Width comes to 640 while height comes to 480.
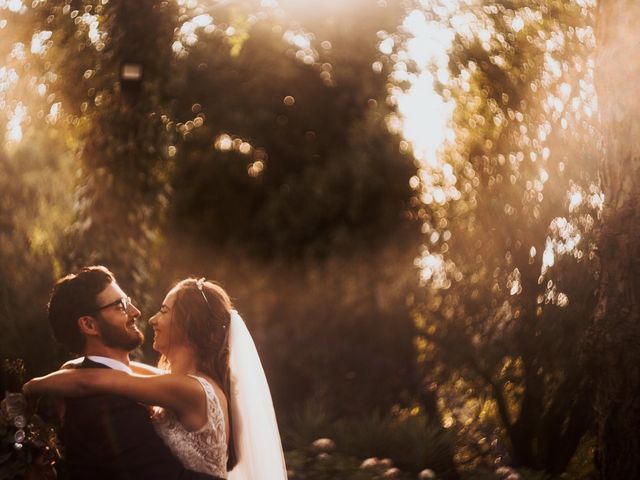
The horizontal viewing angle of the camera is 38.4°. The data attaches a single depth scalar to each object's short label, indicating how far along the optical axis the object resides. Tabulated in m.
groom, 4.05
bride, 4.10
